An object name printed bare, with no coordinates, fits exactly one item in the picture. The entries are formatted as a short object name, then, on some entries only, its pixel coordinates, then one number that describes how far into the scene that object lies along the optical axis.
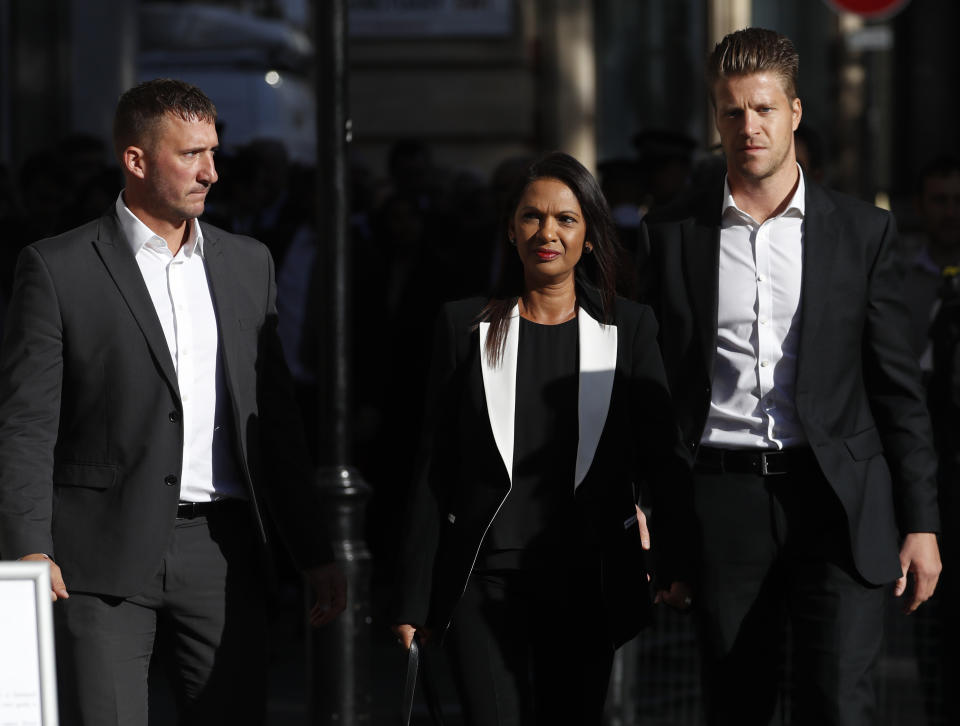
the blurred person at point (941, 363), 12.95
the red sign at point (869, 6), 21.44
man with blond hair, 9.77
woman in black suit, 9.24
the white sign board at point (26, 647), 8.06
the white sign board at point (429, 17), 31.17
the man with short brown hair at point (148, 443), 9.02
